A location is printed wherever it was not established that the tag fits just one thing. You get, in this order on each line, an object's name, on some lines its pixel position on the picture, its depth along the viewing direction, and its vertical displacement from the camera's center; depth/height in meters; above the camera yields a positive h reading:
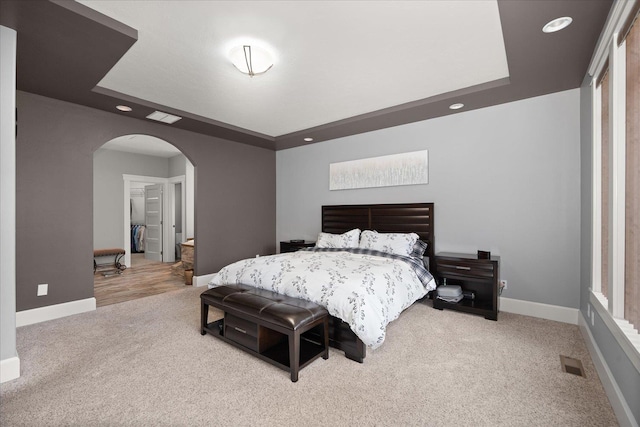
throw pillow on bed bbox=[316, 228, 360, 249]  4.33 -0.41
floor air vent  2.22 -1.19
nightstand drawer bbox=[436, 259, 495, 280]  3.31 -0.66
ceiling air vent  3.94 +1.31
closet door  7.55 -0.24
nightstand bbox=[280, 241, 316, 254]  5.31 -0.60
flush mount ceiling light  2.51 +1.35
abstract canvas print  4.27 +0.65
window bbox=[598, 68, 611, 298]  2.34 +0.33
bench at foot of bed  2.19 -0.90
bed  2.40 -0.62
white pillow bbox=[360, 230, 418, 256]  3.82 -0.39
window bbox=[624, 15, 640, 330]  1.67 +0.18
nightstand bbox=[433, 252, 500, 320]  3.29 -0.76
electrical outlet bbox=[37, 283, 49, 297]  3.35 -0.87
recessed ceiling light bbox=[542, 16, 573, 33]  2.03 +1.32
